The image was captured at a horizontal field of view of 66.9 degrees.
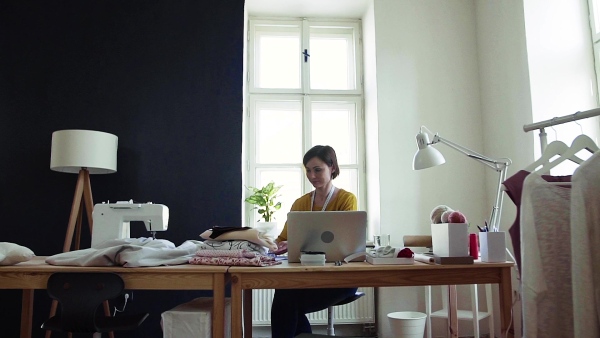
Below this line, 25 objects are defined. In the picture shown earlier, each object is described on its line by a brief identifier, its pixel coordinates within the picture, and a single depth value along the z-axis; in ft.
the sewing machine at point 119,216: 7.62
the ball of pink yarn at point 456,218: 5.94
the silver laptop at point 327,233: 6.02
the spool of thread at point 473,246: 6.40
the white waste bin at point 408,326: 9.88
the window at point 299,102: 13.12
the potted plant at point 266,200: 11.81
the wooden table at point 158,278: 5.65
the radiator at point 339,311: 11.52
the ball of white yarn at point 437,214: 6.46
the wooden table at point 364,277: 5.65
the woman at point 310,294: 7.21
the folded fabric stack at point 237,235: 6.33
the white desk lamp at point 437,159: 7.37
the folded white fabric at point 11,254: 5.86
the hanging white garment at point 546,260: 4.31
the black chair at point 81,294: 5.73
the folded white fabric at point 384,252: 5.97
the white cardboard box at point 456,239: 5.88
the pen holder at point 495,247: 5.97
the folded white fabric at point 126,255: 5.80
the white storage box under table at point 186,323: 5.72
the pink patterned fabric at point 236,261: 5.82
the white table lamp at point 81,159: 9.48
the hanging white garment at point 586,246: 3.95
